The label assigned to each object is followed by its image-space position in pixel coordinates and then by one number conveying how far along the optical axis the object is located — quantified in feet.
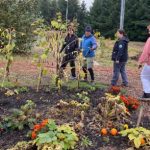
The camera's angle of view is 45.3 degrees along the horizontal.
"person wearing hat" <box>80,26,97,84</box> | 16.54
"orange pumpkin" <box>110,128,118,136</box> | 9.43
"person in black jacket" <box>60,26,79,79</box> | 15.83
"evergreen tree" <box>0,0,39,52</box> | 26.40
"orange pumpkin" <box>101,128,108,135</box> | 9.44
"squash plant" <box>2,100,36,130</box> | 9.55
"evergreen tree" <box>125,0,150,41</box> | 59.08
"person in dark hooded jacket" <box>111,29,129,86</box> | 16.19
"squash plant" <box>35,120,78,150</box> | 8.03
